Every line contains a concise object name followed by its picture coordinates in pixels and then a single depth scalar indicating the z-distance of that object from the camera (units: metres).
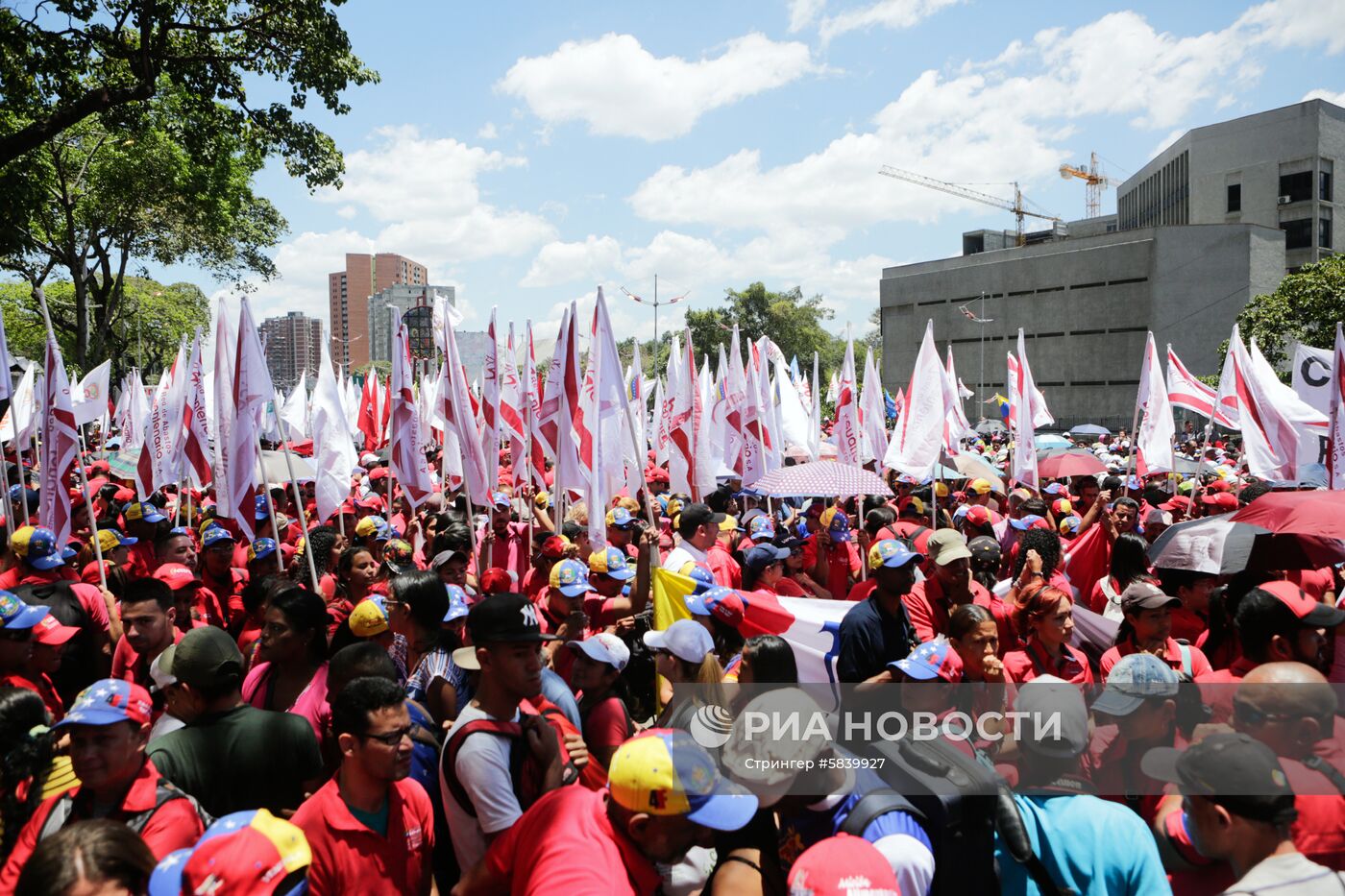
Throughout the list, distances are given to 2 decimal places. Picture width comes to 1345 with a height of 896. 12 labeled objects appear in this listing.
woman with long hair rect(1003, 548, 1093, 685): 4.07
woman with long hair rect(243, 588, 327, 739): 3.89
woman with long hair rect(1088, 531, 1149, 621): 5.25
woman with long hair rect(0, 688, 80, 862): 2.59
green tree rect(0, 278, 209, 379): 40.25
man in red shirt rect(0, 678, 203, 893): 2.52
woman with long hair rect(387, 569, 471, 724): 3.77
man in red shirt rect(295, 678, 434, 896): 2.58
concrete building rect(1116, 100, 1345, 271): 55.97
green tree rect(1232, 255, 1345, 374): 28.38
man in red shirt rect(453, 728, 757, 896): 2.16
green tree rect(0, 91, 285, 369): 21.06
